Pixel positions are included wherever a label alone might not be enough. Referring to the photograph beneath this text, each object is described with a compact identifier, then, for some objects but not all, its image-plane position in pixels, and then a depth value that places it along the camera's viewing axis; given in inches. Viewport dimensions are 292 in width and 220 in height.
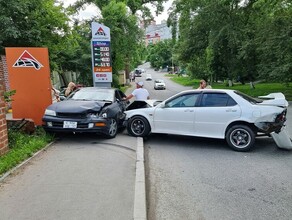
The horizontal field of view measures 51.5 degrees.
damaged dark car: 309.4
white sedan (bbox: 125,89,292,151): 285.1
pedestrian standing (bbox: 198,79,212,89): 436.1
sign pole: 521.7
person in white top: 411.2
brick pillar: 240.8
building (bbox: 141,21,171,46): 6144.2
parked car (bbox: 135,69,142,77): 3792.1
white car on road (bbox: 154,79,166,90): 1766.5
